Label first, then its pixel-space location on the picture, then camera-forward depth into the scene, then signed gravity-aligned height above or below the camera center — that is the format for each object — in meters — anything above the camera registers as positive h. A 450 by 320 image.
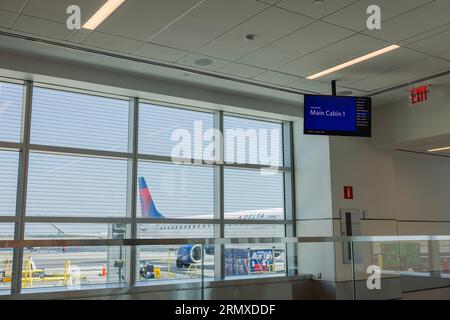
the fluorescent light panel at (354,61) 6.42 +2.41
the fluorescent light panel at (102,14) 5.15 +2.40
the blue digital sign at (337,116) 6.94 +1.72
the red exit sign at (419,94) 7.96 +2.32
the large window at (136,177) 6.56 +0.99
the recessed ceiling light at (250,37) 5.98 +2.41
